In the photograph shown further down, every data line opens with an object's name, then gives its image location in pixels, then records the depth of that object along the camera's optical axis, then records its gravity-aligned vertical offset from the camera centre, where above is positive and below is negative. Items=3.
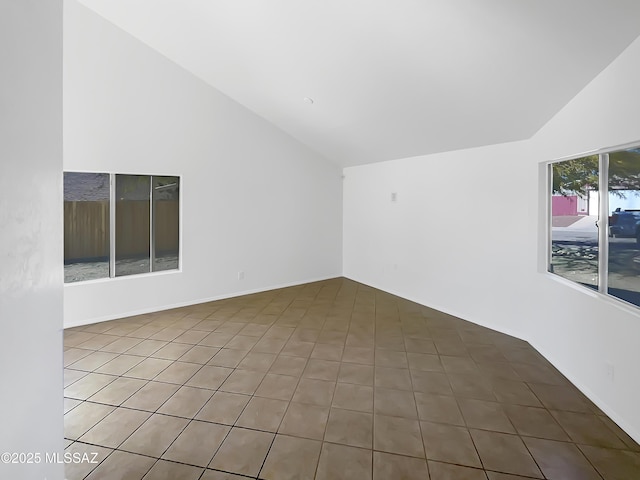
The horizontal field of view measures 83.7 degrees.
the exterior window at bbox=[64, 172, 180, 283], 4.38 +0.16
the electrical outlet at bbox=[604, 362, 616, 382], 2.52 -0.93
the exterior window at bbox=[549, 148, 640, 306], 2.53 +0.15
